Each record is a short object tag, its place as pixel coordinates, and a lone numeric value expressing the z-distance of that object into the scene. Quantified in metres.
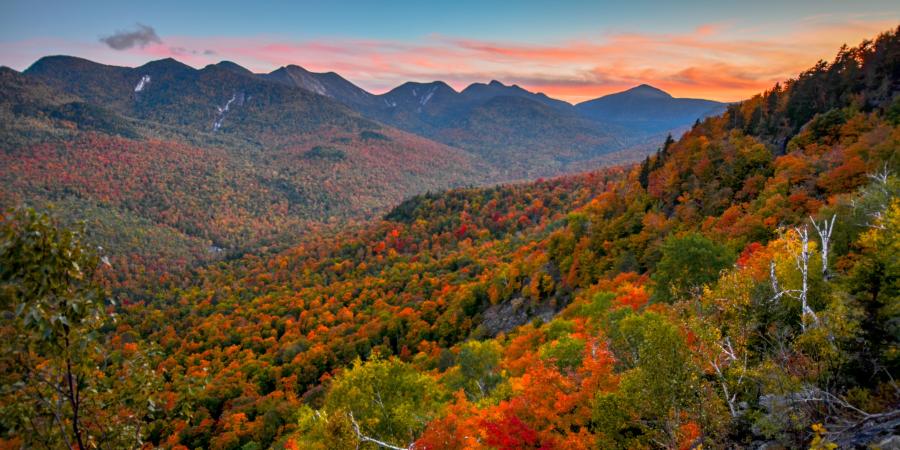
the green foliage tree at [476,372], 40.75
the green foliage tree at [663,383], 15.33
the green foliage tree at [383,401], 25.84
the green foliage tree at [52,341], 6.94
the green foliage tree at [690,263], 35.88
